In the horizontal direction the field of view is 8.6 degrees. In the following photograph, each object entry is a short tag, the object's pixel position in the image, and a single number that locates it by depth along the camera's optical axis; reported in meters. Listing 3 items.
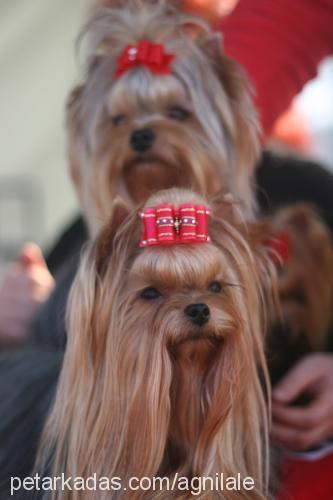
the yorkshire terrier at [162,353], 1.37
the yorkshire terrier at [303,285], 1.59
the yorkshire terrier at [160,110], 1.52
